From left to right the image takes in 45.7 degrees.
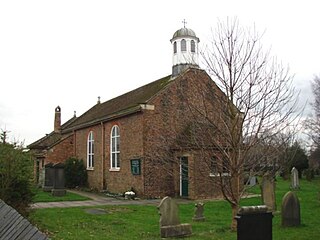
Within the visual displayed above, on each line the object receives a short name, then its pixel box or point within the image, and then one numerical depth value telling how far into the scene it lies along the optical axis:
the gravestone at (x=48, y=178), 26.34
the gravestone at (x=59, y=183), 23.50
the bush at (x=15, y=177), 11.85
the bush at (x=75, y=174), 30.61
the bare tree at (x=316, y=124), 41.34
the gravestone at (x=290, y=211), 11.62
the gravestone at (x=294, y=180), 26.84
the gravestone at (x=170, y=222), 10.52
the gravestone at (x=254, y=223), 6.34
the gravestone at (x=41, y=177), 30.02
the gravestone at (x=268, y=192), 14.60
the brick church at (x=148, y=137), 13.23
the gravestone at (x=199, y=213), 13.23
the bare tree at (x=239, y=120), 9.99
